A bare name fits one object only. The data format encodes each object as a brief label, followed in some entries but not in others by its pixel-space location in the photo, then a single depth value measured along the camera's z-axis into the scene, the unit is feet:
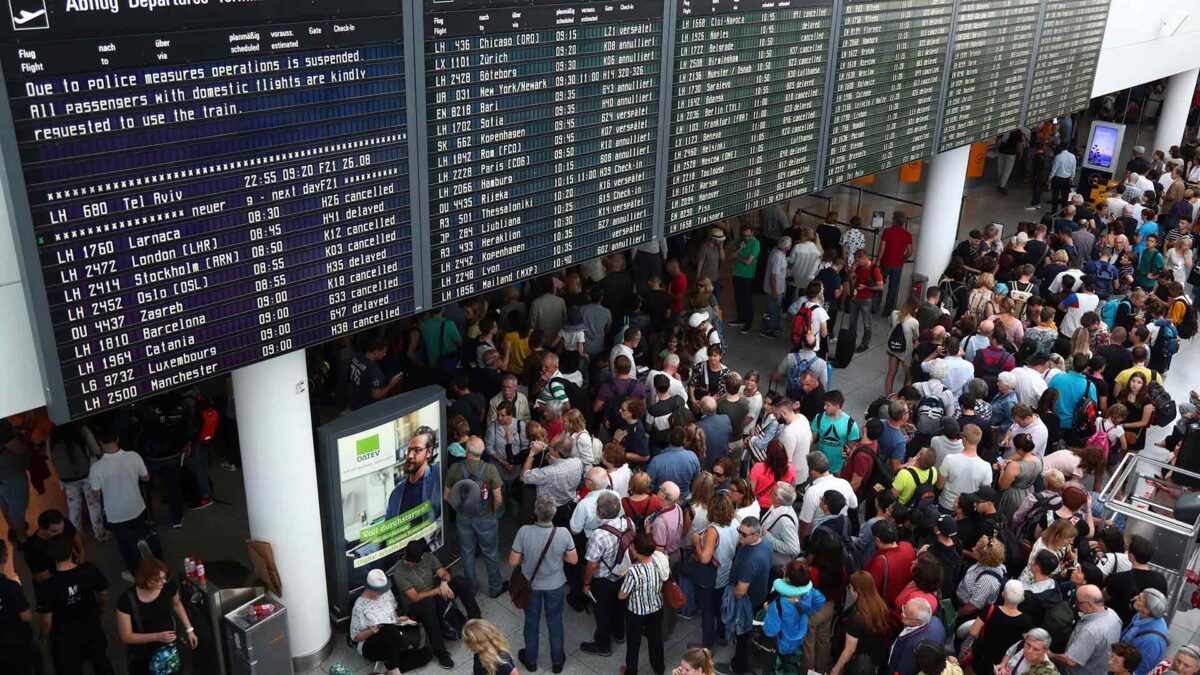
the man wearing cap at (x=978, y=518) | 24.32
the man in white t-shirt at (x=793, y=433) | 27.91
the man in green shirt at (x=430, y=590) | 23.63
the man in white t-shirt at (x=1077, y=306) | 37.01
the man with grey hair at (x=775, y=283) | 41.34
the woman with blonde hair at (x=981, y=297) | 36.47
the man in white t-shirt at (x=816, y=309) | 34.60
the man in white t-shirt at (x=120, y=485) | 25.82
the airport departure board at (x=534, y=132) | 20.26
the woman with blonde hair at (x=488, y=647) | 18.81
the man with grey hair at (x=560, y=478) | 25.68
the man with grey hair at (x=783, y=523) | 23.95
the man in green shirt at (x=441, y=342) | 33.94
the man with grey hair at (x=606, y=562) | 23.03
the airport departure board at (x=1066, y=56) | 41.58
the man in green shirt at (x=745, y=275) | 41.83
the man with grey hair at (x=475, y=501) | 25.62
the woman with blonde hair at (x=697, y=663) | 18.78
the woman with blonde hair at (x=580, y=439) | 26.66
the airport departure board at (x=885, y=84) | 31.32
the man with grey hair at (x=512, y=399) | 28.48
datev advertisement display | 24.11
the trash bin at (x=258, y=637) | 22.21
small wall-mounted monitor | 57.67
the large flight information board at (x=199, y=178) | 14.94
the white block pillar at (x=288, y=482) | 21.21
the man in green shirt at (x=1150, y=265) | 43.27
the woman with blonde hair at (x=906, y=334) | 35.99
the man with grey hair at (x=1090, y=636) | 21.25
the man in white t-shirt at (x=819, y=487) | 24.95
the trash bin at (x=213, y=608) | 22.64
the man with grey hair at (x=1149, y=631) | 21.07
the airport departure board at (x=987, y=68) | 36.47
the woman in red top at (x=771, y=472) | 26.20
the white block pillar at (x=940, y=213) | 41.91
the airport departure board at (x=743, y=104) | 25.77
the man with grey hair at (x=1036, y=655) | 19.58
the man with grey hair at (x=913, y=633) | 20.58
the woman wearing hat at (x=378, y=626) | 22.89
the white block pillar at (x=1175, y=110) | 60.80
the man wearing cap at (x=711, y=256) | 43.51
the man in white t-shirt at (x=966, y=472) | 26.14
